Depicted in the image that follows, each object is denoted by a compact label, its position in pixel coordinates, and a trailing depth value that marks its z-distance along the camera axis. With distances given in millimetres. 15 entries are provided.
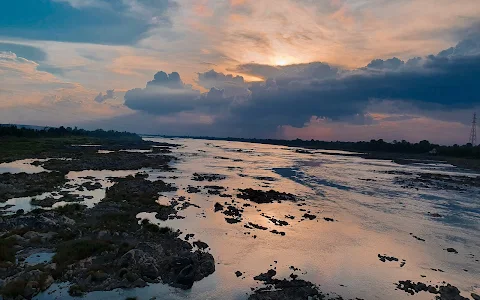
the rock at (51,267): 17141
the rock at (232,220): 29588
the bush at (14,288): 14508
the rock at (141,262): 17789
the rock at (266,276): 18312
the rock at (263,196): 40344
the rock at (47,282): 15721
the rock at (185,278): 17150
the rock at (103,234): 22675
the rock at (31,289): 14914
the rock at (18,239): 20516
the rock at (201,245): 22812
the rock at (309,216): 32444
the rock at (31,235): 21281
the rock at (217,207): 34156
